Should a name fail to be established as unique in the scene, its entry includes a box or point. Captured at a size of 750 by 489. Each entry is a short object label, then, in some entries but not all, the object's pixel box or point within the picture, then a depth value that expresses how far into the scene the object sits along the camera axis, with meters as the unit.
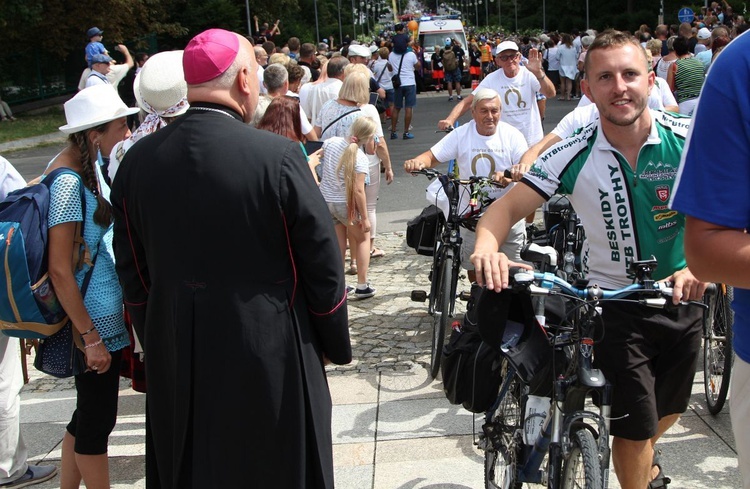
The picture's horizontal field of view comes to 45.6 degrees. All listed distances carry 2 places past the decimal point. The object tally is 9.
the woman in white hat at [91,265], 3.59
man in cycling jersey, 3.18
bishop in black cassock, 2.70
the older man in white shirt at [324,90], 10.05
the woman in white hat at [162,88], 4.28
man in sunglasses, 8.61
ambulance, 31.66
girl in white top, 7.28
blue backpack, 3.55
